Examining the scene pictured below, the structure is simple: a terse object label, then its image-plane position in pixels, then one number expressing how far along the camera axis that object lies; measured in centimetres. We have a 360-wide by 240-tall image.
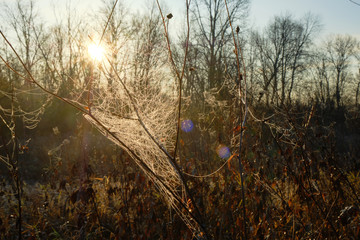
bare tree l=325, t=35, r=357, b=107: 2927
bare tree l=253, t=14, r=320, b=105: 2822
